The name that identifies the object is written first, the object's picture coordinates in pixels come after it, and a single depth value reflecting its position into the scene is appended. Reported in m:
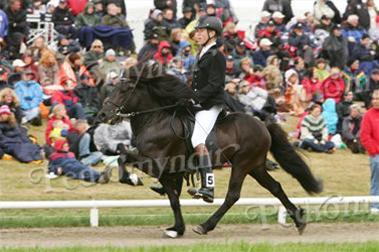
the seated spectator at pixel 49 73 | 17.72
